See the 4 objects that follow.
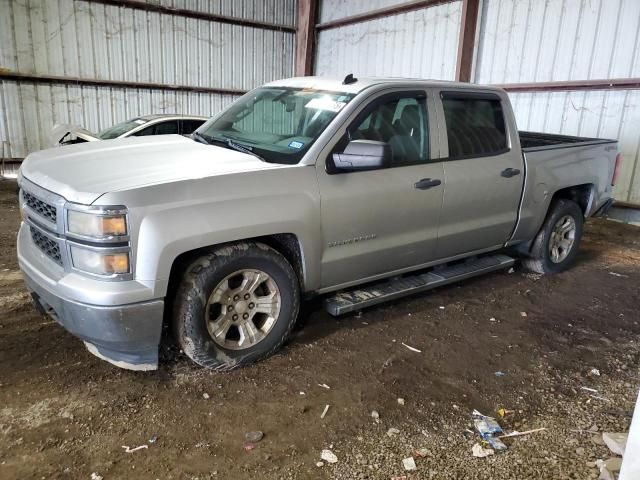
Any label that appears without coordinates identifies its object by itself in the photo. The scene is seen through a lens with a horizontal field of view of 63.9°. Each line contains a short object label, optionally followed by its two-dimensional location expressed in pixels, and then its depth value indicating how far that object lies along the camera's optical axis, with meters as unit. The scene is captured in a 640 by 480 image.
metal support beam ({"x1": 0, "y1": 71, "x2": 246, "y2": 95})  11.23
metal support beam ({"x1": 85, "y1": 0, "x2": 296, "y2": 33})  12.13
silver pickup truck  2.86
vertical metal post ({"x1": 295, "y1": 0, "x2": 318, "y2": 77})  14.45
